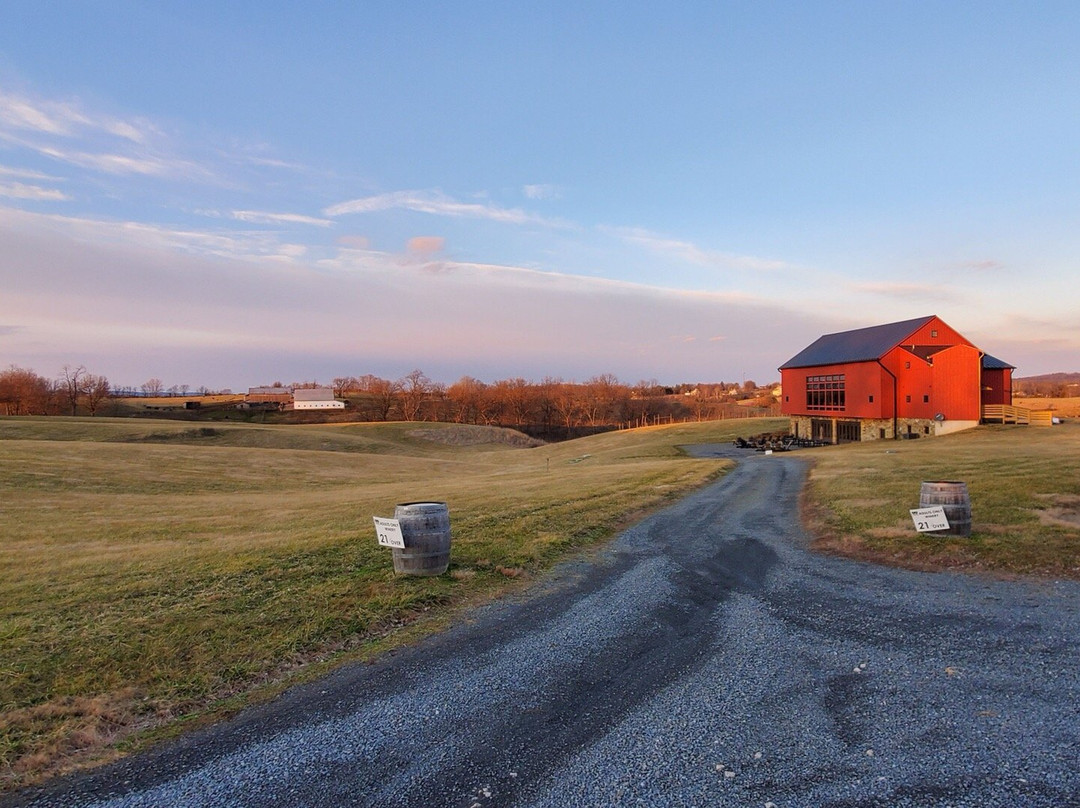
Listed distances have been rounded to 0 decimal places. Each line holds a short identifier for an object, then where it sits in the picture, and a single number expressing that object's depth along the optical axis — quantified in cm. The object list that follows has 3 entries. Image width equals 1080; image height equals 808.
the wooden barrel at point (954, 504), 1201
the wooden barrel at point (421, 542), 970
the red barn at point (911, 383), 4328
